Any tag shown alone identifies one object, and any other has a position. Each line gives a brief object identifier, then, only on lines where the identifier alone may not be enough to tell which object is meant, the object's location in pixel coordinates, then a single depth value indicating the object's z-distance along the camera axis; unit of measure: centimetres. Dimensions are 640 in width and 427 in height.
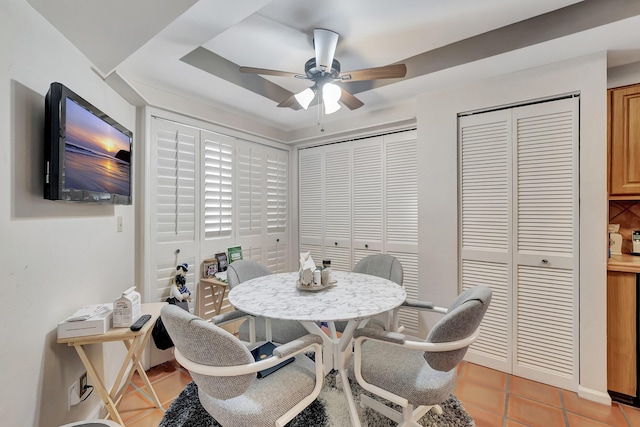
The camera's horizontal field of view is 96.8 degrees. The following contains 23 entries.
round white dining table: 146
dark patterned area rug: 174
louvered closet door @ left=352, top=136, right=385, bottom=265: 318
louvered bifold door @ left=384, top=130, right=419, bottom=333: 294
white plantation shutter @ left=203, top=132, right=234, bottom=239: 288
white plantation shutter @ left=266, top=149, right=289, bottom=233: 363
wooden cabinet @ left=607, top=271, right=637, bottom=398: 191
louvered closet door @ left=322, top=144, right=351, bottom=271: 344
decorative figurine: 245
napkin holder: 189
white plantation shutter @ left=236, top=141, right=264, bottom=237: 323
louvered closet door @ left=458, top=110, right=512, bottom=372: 231
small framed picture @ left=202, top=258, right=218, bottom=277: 283
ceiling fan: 180
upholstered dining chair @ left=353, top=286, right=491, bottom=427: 129
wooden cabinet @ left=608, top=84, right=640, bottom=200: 201
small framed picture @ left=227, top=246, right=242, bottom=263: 309
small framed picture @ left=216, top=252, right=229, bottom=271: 294
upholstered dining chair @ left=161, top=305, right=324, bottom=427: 112
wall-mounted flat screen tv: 130
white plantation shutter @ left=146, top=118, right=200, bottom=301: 245
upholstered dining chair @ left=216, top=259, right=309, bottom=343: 189
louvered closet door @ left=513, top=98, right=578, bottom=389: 207
